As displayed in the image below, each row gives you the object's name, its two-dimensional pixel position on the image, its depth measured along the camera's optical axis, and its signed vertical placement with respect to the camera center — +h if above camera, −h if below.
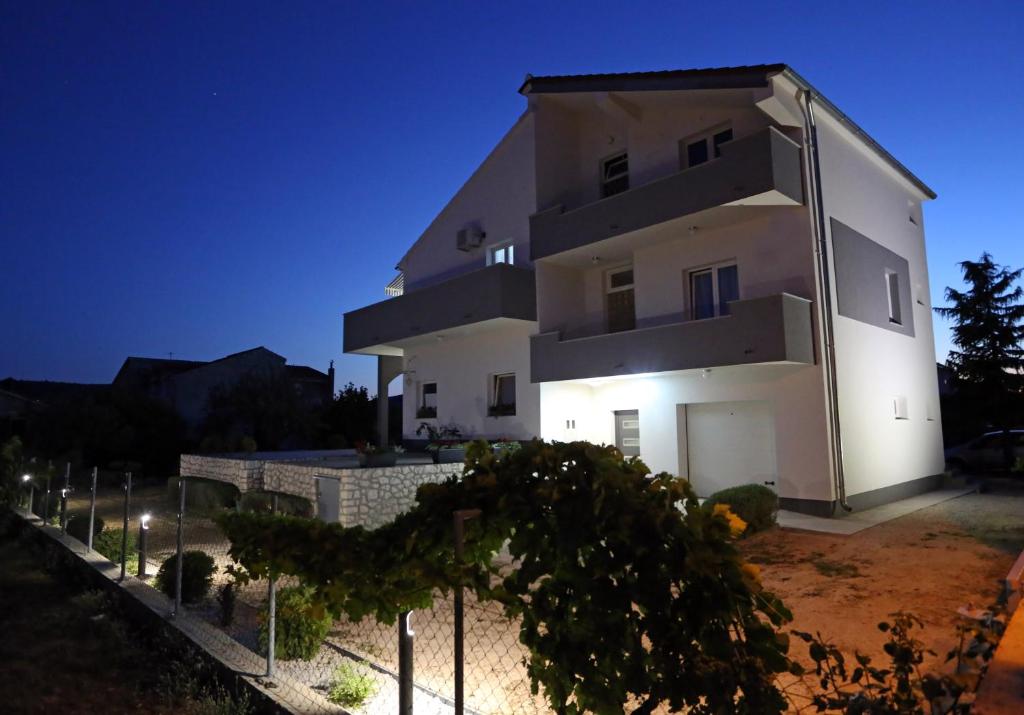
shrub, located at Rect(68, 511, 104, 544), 9.27 -1.60
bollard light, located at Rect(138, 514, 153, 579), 7.02 -1.38
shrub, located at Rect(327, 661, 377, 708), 4.00 -1.83
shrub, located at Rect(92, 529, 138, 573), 8.29 -1.76
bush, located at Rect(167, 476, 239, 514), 13.88 -1.72
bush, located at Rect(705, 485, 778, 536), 9.87 -1.52
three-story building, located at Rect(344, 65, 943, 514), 11.29 +2.80
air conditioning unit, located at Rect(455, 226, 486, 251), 17.33 +5.18
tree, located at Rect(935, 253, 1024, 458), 18.92 +2.02
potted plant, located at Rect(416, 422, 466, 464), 12.74 -0.63
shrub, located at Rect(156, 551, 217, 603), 6.24 -1.61
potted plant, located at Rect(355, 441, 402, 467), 11.67 -0.74
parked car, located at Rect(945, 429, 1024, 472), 18.11 -1.44
